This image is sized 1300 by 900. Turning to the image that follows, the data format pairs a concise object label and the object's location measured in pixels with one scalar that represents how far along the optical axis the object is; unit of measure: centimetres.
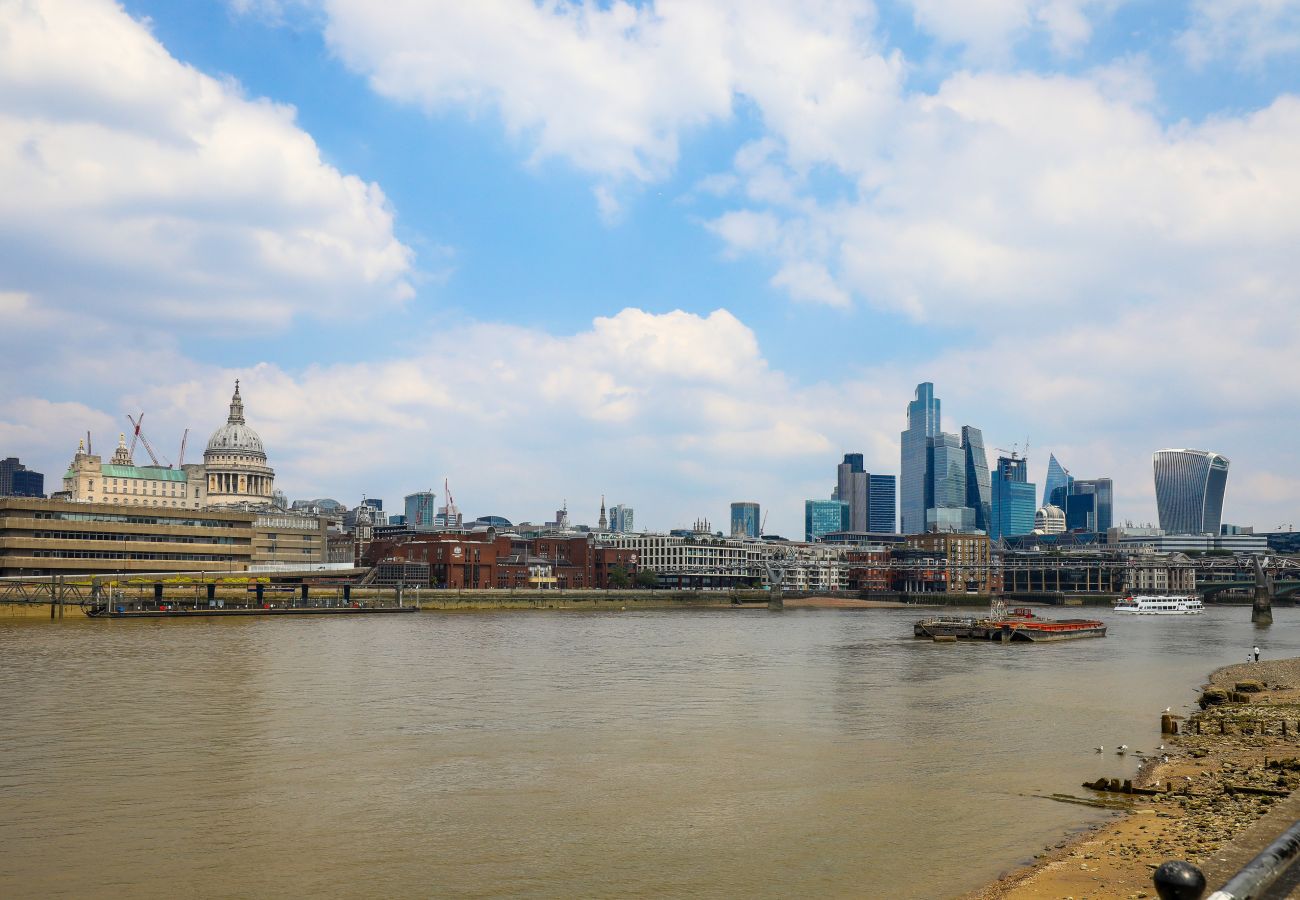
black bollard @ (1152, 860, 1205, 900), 1040
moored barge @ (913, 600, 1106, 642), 10719
